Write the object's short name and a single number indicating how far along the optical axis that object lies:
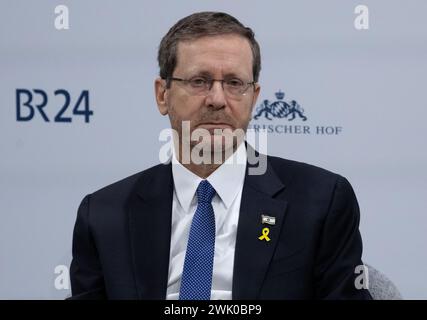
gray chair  3.15
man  3.07
